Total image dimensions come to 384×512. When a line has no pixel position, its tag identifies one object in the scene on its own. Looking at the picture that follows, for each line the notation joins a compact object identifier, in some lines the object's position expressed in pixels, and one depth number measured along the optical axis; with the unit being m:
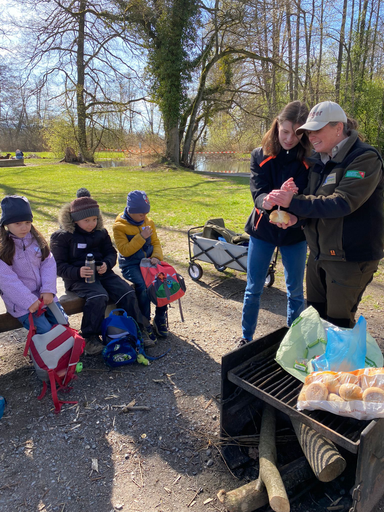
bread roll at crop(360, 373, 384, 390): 1.84
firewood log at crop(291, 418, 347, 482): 1.73
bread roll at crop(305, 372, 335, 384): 1.97
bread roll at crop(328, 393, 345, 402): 1.84
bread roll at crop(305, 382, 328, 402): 1.89
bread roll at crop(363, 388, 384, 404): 1.77
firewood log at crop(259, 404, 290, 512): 1.76
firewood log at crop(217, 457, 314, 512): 1.86
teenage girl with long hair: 2.70
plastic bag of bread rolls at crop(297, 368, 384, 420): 1.78
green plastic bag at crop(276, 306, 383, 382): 2.27
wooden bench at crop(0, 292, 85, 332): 3.03
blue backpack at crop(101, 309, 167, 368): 3.25
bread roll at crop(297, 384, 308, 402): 1.94
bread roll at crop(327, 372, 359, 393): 1.91
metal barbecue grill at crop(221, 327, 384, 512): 1.67
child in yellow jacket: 3.70
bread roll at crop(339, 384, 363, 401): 1.82
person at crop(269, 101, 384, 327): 2.27
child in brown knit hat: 3.38
